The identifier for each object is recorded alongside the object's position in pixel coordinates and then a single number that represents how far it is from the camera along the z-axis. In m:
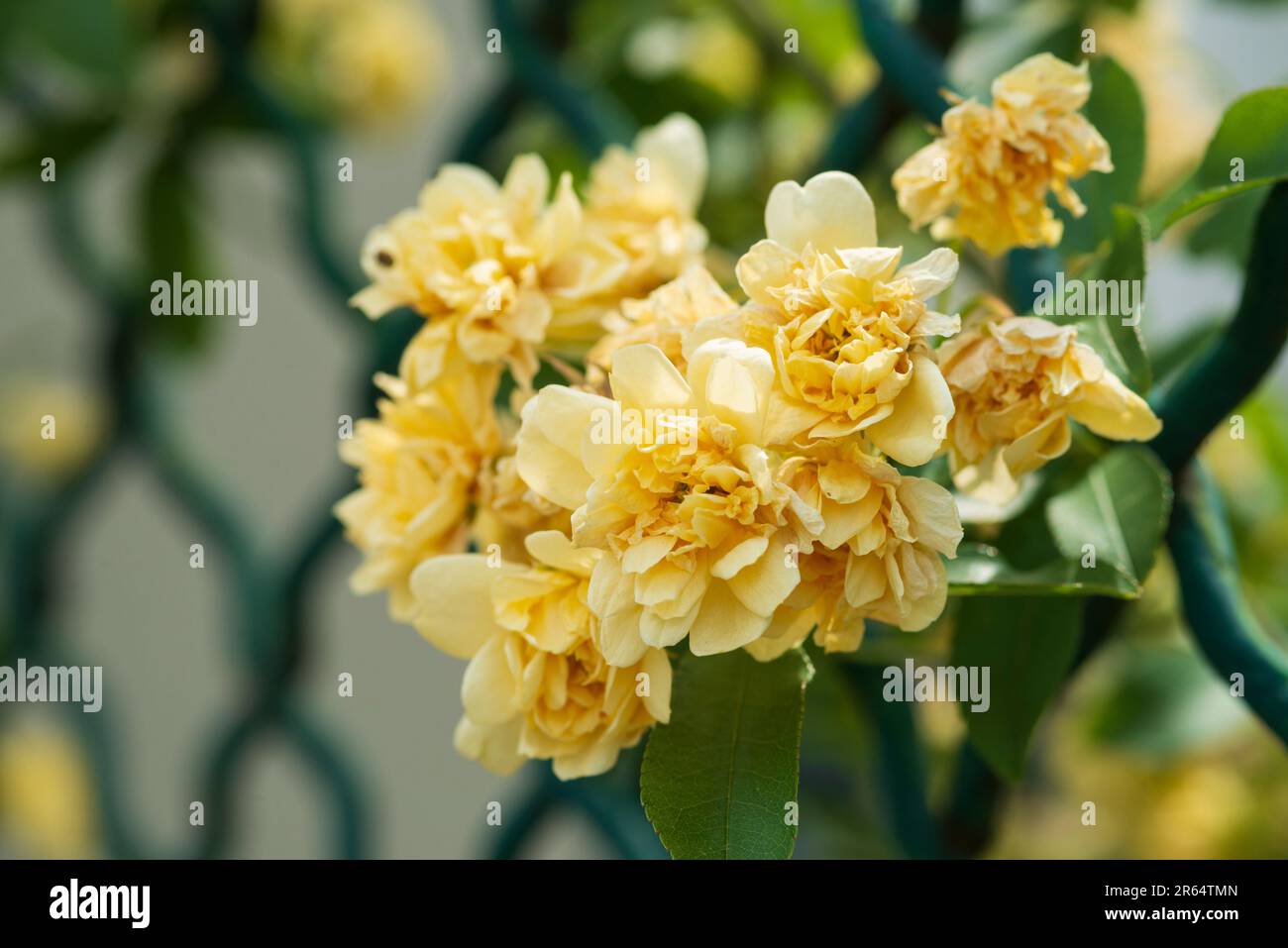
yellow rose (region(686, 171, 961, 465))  0.27
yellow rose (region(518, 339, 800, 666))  0.27
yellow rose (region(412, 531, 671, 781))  0.30
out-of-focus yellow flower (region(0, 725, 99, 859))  1.45
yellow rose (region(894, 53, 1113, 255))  0.31
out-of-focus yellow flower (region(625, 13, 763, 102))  0.73
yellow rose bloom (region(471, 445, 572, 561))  0.32
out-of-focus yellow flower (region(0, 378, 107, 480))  1.29
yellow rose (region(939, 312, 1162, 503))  0.28
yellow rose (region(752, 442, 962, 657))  0.26
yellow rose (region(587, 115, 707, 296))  0.37
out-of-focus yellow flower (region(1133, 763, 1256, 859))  0.65
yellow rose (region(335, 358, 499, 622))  0.34
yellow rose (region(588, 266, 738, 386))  0.30
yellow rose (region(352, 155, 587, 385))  0.34
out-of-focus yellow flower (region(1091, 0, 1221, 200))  0.66
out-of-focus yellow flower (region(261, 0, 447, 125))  0.96
